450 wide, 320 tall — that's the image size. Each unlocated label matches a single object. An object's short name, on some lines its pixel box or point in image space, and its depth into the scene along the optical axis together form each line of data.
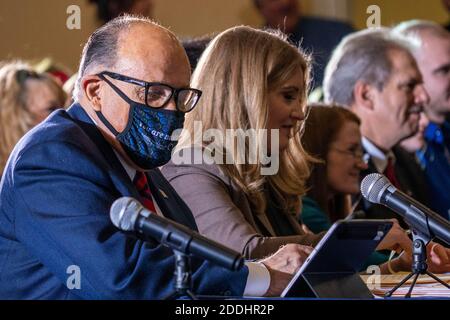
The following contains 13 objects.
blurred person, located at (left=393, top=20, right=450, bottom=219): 10.23
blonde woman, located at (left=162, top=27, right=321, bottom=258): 6.04
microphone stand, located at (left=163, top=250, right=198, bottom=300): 3.79
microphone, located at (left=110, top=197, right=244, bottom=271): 3.74
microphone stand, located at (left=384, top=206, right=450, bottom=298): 4.56
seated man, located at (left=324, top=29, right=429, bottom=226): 8.96
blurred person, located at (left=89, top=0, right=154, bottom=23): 10.08
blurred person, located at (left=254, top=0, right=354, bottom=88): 11.18
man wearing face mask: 4.35
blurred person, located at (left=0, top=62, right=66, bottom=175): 8.37
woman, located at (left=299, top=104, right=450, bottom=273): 7.86
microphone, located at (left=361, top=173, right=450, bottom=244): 4.48
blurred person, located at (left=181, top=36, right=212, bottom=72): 7.71
